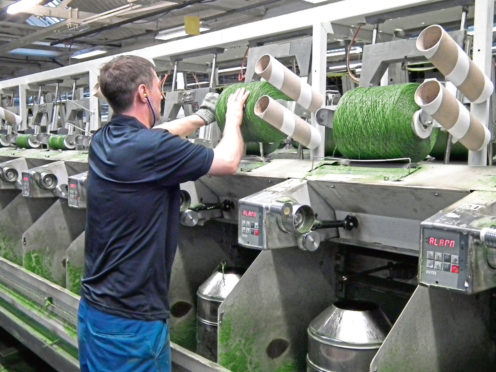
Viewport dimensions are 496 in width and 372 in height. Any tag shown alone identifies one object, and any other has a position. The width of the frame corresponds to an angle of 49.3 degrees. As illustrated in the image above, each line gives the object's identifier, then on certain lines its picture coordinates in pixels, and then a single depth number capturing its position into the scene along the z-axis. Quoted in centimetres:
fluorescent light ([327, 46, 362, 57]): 364
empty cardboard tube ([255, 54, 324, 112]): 176
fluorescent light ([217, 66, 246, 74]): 436
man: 157
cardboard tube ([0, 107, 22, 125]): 426
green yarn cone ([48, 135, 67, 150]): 372
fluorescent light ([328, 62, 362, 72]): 410
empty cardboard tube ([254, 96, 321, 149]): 177
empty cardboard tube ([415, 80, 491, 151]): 137
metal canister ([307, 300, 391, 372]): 178
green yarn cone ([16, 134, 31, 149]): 421
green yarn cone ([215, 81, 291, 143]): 199
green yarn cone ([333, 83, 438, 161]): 161
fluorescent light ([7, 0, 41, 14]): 422
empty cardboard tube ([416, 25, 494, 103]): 134
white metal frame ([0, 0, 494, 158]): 158
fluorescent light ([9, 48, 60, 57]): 978
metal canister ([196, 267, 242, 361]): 233
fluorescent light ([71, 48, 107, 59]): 904
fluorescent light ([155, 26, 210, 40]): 705
